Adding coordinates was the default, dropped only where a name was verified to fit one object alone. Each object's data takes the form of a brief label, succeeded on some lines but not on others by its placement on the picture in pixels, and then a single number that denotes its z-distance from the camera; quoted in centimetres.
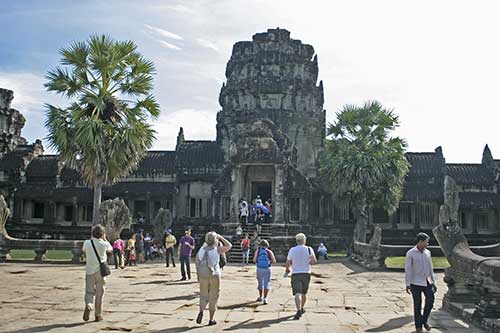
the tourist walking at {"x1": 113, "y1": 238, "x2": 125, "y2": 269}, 1919
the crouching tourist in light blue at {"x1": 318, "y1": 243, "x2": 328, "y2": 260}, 2544
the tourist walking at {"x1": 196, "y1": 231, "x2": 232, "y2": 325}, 897
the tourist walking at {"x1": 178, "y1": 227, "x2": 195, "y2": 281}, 1552
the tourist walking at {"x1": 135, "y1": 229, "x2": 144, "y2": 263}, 2238
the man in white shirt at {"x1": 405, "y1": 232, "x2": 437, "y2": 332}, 847
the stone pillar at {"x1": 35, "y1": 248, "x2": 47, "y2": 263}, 2130
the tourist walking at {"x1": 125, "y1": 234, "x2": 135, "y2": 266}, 2036
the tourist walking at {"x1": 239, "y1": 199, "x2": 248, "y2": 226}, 2752
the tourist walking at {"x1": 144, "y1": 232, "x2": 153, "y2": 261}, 2438
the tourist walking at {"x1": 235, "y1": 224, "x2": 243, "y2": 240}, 2553
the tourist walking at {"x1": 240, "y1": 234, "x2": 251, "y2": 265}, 2250
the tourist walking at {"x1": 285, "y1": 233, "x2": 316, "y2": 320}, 963
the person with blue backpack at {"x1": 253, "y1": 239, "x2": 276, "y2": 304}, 1141
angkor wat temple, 3481
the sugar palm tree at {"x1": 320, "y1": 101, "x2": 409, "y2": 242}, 2891
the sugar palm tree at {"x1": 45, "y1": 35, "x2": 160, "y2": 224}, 1961
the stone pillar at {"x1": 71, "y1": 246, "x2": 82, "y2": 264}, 2089
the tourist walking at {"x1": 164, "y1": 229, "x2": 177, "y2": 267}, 1920
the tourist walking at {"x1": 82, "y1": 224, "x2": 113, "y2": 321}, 910
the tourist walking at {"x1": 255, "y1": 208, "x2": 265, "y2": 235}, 2588
